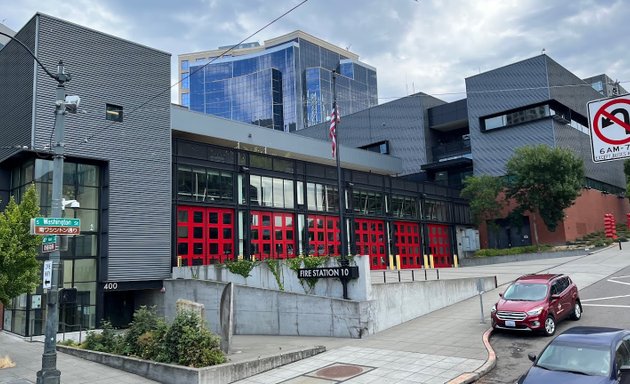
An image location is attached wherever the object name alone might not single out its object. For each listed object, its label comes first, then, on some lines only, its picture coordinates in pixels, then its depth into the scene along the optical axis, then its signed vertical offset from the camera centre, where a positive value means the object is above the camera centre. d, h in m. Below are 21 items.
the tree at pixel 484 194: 45.41 +4.94
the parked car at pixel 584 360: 8.05 -2.13
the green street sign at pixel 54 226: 11.74 +0.87
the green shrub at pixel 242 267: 21.76 -0.61
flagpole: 17.16 +1.52
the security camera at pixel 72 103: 12.61 +4.17
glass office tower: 147.88 +53.89
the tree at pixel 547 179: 41.34 +5.53
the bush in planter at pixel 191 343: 12.48 -2.36
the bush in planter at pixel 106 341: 15.47 -2.80
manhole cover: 11.78 -3.10
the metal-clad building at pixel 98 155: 23.97 +5.56
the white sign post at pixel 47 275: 11.94 -0.35
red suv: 14.28 -1.95
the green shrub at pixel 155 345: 13.03 -2.52
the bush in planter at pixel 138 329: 14.69 -2.28
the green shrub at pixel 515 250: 42.03 -0.66
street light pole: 11.30 -0.23
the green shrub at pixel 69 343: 17.65 -3.13
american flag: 18.47 +4.91
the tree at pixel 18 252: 14.39 +0.32
